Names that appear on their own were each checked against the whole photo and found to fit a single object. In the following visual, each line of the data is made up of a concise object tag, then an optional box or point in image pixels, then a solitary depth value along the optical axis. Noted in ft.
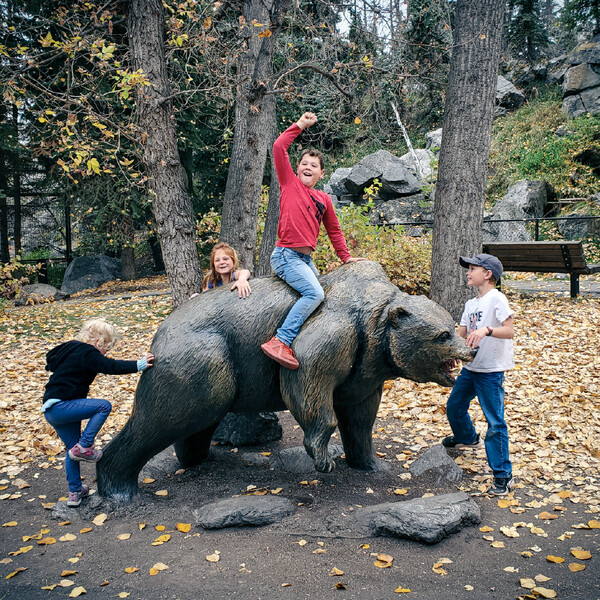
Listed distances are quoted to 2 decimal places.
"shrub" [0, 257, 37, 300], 38.03
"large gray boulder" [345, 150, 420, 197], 59.72
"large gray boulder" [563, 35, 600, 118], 64.85
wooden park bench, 32.37
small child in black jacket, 12.85
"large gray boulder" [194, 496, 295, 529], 12.27
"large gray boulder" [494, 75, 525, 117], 78.28
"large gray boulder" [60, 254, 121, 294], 57.21
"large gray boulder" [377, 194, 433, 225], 58.13
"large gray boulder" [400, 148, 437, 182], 61.37
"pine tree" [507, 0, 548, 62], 87.35
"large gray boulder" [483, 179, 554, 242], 55.42
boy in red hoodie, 12.56
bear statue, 12.41
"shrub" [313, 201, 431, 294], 31.63
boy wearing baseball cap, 13.48
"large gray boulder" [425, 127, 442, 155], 69.05
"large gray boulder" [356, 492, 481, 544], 11.46
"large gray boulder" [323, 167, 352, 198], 61.96
